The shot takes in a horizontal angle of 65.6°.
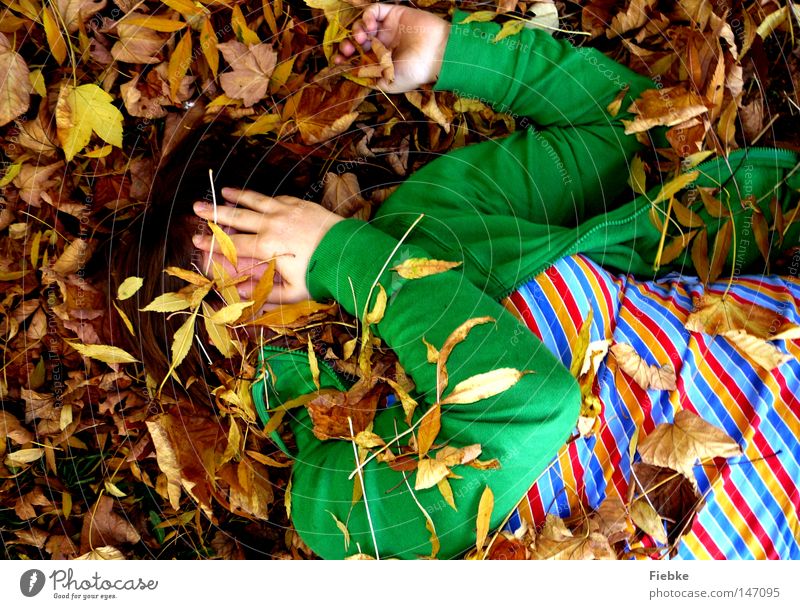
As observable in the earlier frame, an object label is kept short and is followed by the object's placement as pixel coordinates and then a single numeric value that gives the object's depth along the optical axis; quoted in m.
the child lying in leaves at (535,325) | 0.53
